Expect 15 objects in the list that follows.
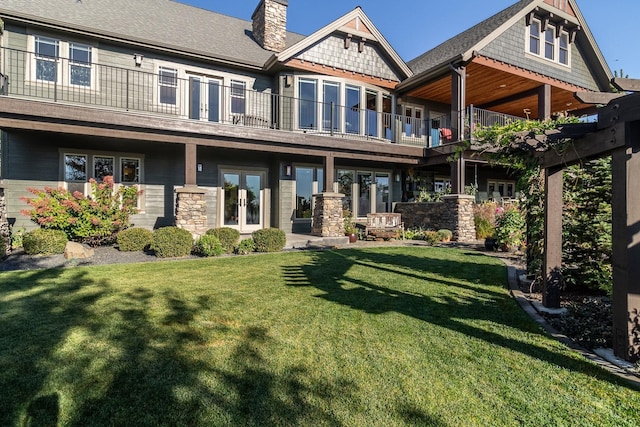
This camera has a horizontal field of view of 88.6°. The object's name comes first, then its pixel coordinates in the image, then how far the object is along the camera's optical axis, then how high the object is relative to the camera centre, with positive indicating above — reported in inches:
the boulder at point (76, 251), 302.4 -38.0
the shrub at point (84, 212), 331.6 -1.5
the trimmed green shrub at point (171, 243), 320.2 -30.9
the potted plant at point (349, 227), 457.1 -22.1
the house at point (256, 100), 388.2 +165.3
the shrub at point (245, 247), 354.6 -38.1
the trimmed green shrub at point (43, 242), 305.3 -29.9
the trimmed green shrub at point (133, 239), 340.5 -29.4
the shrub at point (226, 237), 354.0 -27.2
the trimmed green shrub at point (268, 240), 366.9 -31.2
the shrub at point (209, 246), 333.1 -35.0
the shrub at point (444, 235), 463.6 -30.6
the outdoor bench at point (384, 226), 477.1 -19.3
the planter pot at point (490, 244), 397.4 -37.1
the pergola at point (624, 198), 118.7 +6.3
